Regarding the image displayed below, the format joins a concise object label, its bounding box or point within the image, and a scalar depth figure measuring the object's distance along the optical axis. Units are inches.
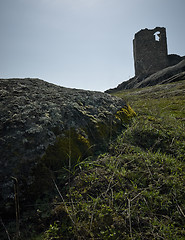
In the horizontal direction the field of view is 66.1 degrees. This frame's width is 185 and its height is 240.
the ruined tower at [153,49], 992.9
